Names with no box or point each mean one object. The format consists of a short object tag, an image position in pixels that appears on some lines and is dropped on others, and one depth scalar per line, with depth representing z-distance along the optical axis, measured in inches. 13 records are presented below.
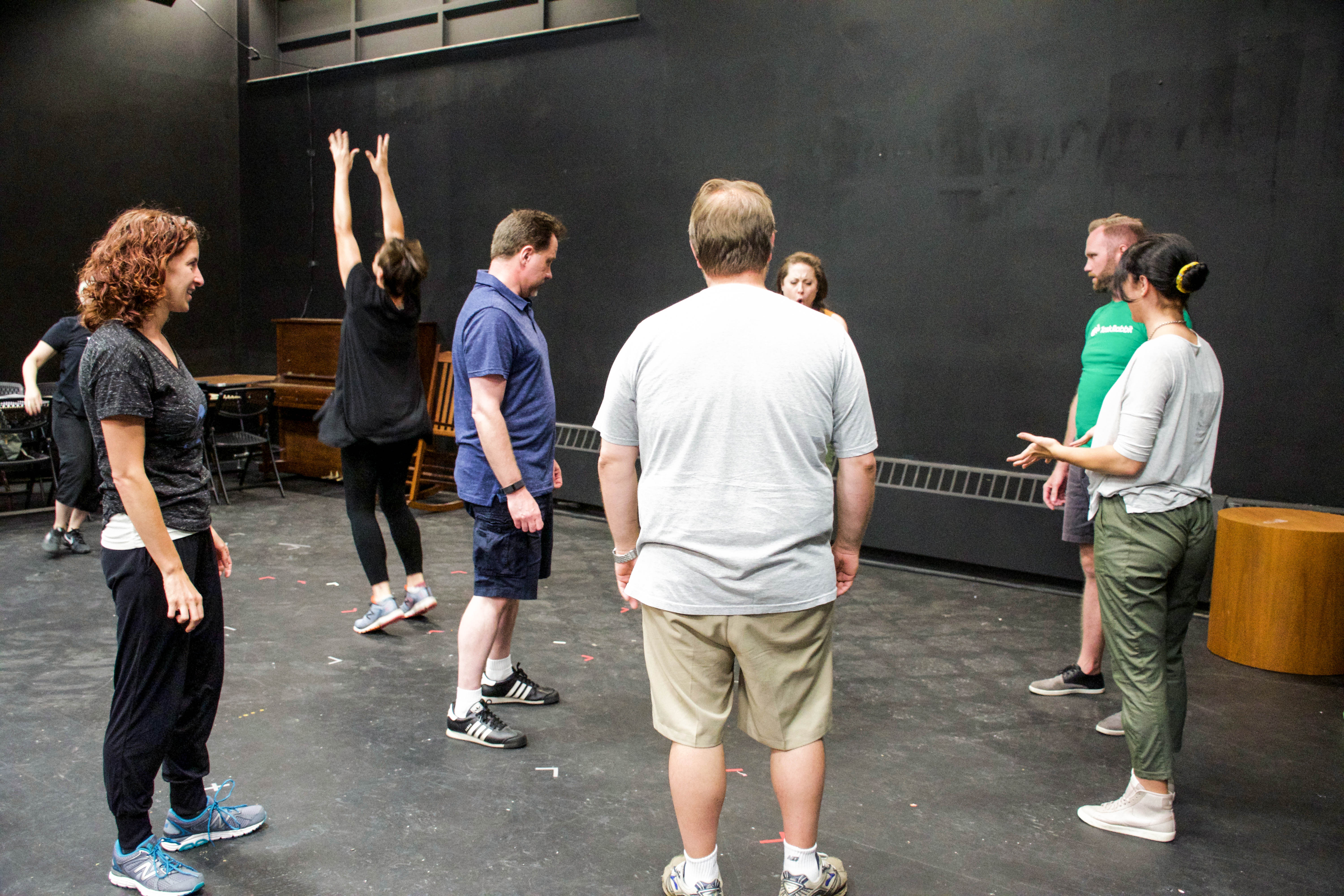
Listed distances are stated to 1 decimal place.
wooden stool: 149.3
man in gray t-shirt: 74.0
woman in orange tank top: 168.4
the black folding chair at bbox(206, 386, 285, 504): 264.4
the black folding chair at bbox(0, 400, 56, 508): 234.2
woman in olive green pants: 98.0
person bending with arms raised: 148.3
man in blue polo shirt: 115.2
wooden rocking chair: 281.4
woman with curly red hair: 79.6
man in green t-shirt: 126.7
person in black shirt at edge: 203.2
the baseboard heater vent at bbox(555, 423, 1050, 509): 205.3
